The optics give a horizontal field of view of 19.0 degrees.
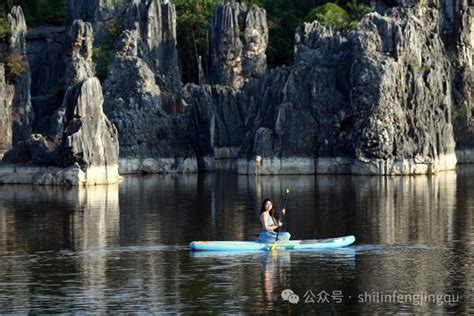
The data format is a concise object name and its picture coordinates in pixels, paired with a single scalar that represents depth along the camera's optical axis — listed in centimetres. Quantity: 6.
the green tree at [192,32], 14238
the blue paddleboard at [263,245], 5006
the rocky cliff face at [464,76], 11944
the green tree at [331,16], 12962
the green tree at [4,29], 12350
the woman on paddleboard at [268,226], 4931
